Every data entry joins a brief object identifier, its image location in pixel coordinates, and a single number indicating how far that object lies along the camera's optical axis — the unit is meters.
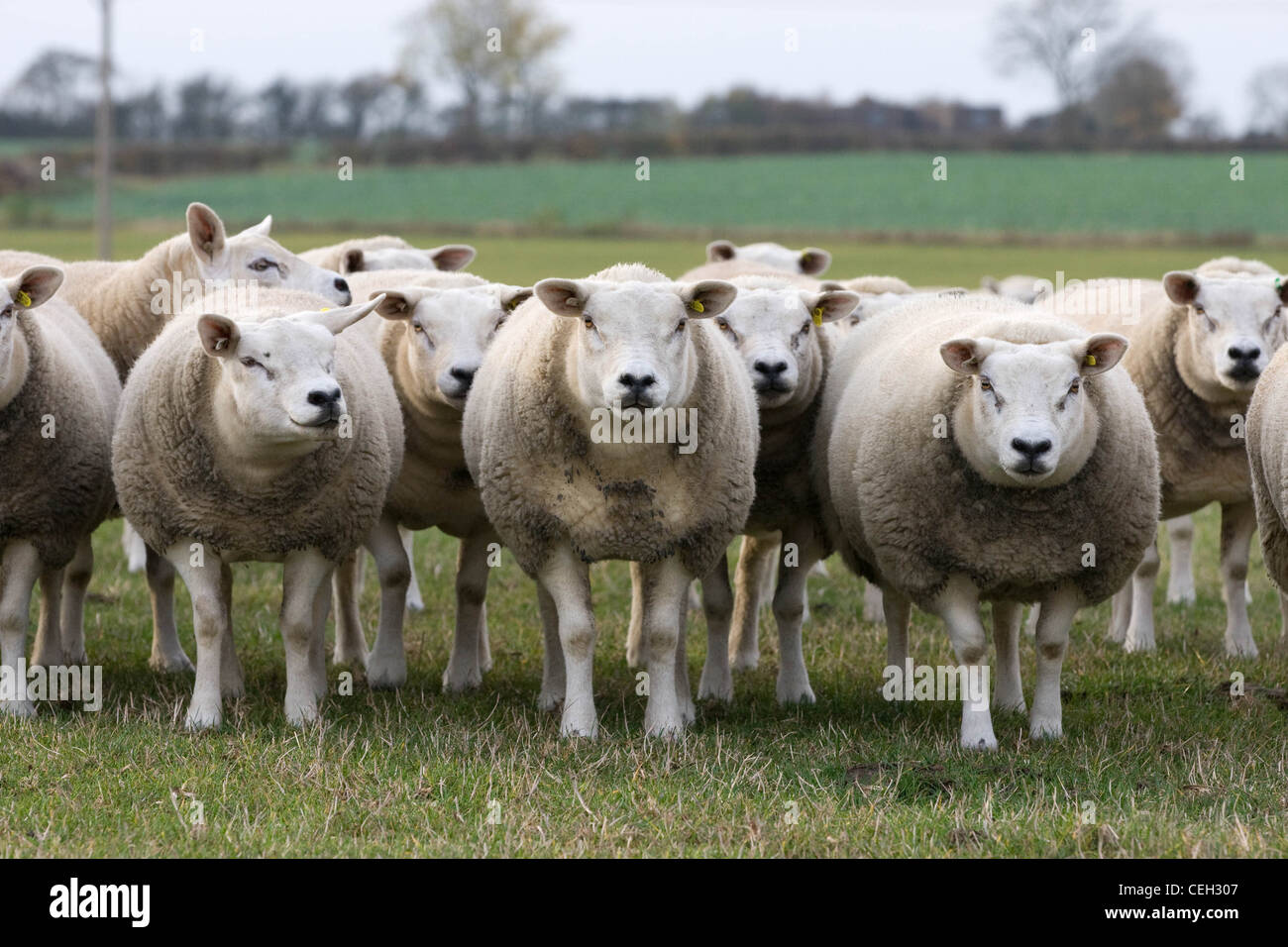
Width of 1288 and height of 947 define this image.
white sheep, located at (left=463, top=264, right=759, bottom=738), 6.09
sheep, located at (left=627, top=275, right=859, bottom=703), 7.17
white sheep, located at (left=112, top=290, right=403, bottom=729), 6.04
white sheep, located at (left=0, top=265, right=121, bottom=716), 6.52
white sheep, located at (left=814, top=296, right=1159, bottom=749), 5.89
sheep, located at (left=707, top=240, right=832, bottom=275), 10.24
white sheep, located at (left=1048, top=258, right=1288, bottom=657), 7.81
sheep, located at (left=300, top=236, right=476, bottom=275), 9.26
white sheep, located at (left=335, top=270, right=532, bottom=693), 7.30
